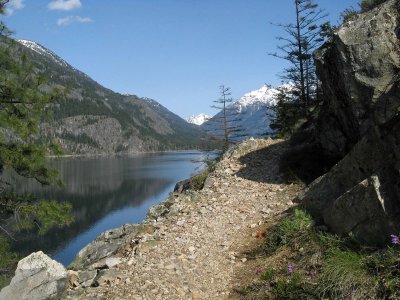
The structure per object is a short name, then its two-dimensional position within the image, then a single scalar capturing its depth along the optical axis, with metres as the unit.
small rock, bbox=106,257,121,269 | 9.02
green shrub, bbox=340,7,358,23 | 17.00
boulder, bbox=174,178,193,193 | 17.50
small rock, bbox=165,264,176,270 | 8.48
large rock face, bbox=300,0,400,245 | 6.63
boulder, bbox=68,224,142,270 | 11.30
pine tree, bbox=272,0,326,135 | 27.44
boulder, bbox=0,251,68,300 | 7.76
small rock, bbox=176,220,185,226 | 11.05
